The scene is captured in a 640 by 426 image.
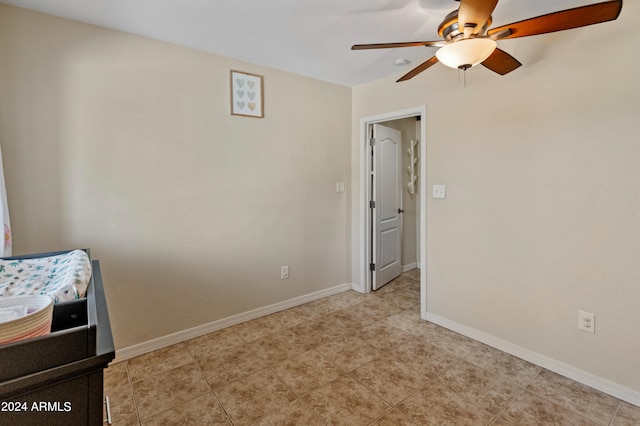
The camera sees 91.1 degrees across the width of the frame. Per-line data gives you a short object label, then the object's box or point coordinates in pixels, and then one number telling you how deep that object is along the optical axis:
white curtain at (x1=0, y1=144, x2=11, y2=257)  1.73
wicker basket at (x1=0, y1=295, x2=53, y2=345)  0.77
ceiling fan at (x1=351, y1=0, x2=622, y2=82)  1.24
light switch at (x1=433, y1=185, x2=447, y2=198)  2.77
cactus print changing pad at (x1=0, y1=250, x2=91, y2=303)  1.20
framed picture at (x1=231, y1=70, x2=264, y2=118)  2.75
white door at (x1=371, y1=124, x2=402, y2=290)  3.66
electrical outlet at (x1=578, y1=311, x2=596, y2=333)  2.00
